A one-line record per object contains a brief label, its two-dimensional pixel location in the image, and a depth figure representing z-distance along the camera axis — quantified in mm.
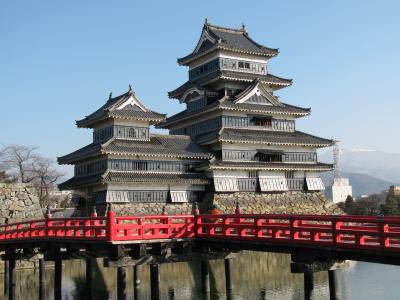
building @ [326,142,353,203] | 137612
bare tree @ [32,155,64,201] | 69250
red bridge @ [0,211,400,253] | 14922
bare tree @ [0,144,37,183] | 69544
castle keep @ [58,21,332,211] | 44812
